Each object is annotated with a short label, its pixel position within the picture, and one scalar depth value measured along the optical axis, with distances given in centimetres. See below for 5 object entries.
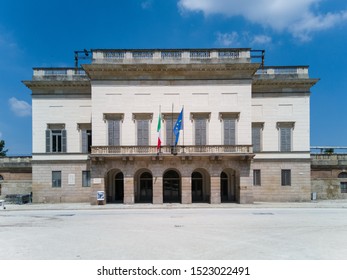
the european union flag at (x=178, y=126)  2353
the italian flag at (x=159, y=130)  2434
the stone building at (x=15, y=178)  3041
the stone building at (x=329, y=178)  3005
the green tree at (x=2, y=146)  5972
